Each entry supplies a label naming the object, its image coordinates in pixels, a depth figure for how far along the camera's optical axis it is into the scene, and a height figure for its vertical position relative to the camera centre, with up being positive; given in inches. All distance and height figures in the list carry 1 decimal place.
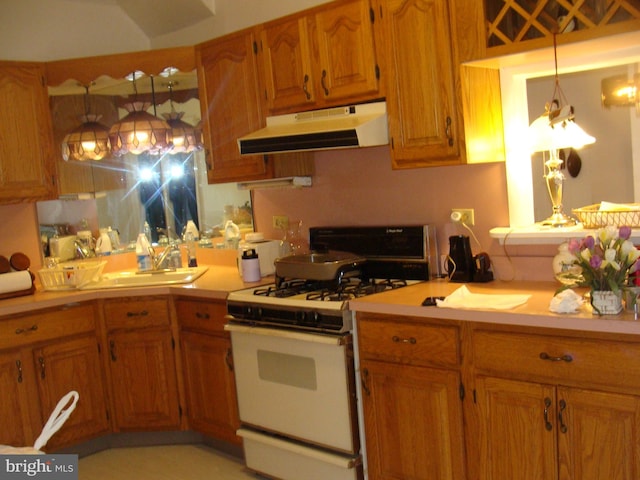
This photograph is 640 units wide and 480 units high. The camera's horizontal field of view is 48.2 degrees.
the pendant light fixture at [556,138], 118.3 +5.0
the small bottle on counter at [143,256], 176.7 -12.3
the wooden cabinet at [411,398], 109.4 -34.2
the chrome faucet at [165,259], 176.4 -13.4
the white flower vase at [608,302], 92.2 -17.8
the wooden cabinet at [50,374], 143.7 -33.0
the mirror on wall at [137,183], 176.4 +6.1
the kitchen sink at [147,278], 158.5 -16.6
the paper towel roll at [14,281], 152.0 -13.5
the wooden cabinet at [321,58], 129.8 +25.3
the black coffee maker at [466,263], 127.0 -15.5
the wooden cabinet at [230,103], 151.6 +20.8
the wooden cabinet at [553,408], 91.7 -32.5
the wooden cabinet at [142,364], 155.4 -34.4
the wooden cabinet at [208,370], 145.7 -35.4
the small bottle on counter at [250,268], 150.7 -15.1
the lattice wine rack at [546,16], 102.2 +22.5
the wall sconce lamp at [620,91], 114.6 +11.6
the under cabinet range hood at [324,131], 126.0 +10.9
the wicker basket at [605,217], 111.5 -8.4
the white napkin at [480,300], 104.9 -19.0
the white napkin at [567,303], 95.7 -18.1
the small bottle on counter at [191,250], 178.2 -11.9
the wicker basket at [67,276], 158.2 -14.0
